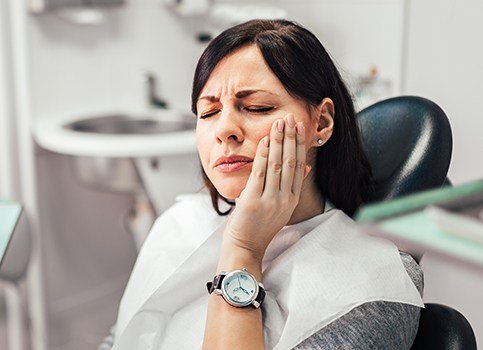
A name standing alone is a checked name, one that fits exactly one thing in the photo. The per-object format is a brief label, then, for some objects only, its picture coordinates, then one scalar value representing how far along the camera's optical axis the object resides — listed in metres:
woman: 1.16
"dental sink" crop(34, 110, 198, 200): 2.23
